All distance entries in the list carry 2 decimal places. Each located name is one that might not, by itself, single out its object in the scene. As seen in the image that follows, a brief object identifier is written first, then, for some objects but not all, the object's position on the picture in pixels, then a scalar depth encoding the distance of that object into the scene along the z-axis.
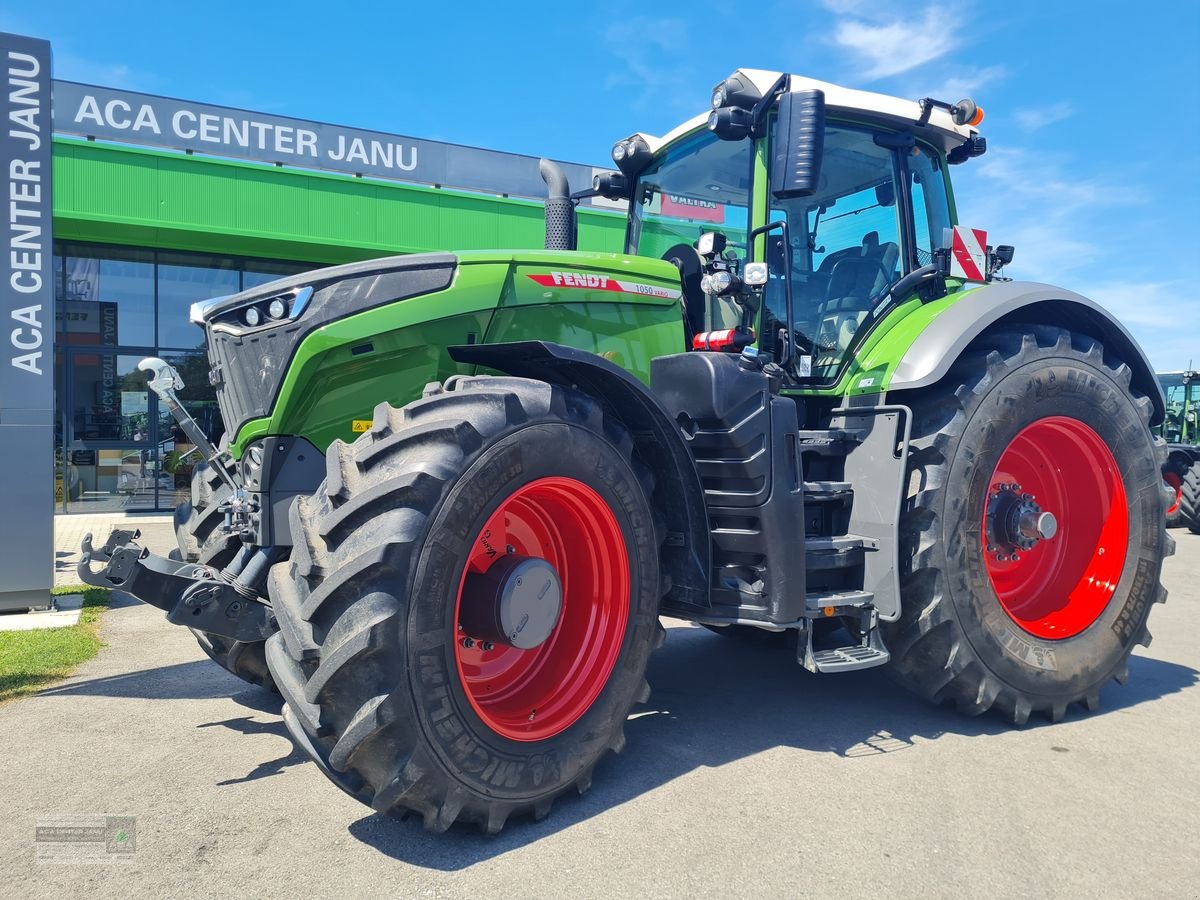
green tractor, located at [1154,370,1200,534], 13.84
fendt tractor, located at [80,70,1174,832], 2.77
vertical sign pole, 6.34
